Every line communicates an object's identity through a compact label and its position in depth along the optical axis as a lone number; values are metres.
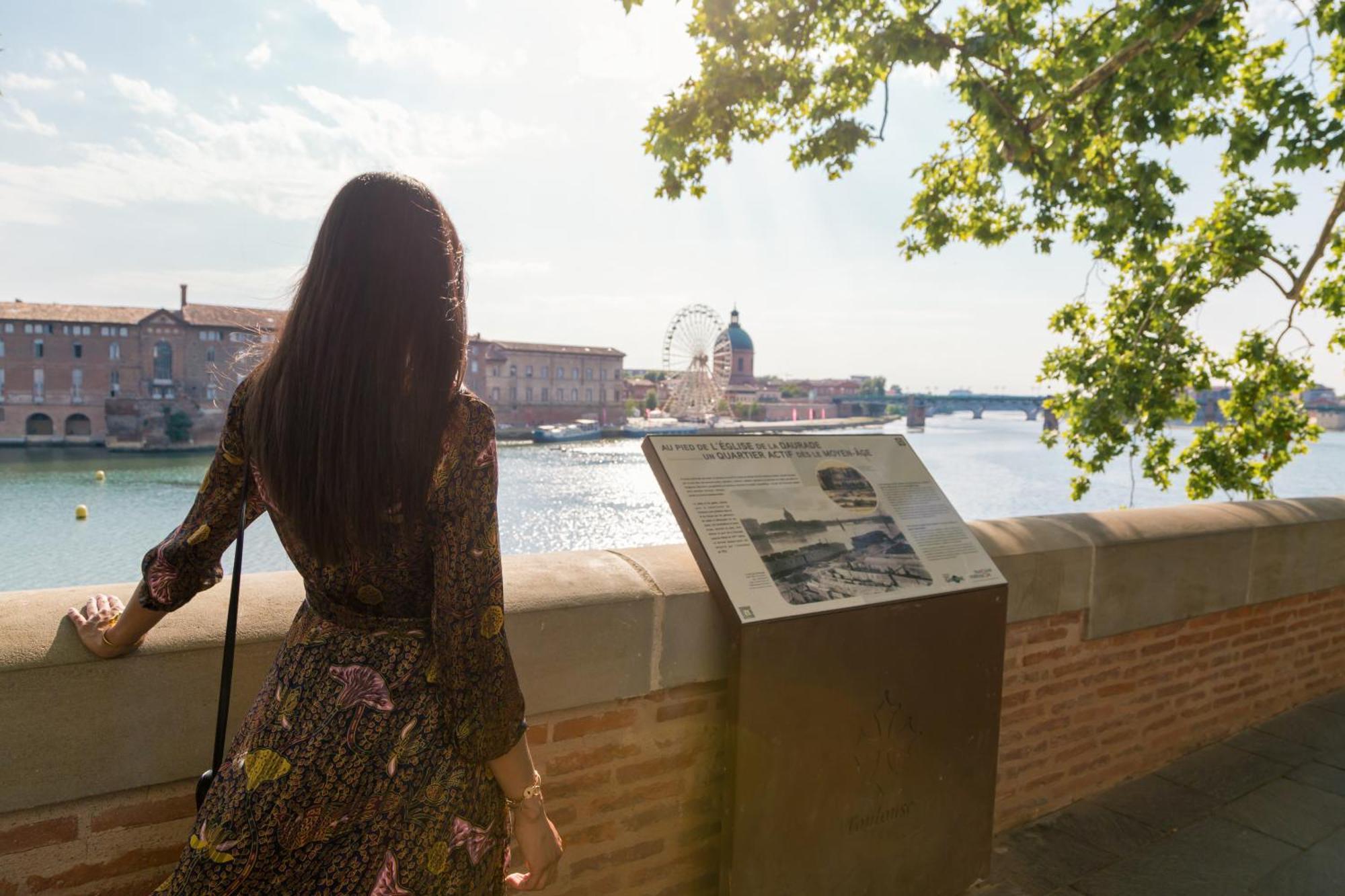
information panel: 2.14
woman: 1.27
